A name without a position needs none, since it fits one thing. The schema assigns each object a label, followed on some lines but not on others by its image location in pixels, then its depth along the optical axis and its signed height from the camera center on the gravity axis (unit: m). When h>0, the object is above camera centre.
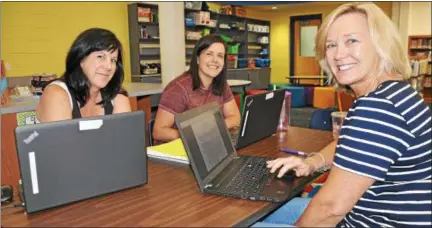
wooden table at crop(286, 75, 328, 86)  10.06 -0.61
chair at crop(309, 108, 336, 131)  2.38 -0.41
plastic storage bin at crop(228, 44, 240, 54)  9.35 +0.19
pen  1.60 -0.41
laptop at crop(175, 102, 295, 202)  1.13 -0.38
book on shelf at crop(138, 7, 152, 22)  6.66 +0.78
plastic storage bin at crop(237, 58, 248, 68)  9.70 -0.16
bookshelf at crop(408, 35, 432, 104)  8.76 -0.08
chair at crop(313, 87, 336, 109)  7.73 -0.87
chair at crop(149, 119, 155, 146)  2.19 -0.40
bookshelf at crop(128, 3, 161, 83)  6.69 +0.35
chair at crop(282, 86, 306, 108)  8.11 -0.88
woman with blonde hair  0.93 -0.25
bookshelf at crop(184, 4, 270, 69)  7.85 +0.63
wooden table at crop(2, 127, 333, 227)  0.95 -0.41
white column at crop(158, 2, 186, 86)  5.04 +0.26
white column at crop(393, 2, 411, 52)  9.44 +0.90
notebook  1.49 -0.38
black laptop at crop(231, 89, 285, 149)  1.71 -0.29
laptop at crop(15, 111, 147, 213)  0.97 -0.27
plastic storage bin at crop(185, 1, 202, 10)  7.53 +1.05
